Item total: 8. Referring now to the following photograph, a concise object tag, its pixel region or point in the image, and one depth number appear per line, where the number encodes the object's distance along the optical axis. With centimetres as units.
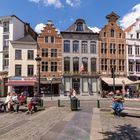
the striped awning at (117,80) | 2283
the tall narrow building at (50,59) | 2311
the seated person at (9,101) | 976
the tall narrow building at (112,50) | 2400
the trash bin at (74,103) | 936
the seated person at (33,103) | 890
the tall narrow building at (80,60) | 2341
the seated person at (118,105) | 780
